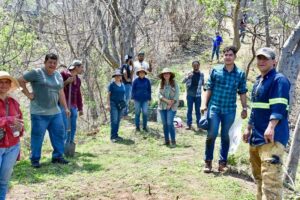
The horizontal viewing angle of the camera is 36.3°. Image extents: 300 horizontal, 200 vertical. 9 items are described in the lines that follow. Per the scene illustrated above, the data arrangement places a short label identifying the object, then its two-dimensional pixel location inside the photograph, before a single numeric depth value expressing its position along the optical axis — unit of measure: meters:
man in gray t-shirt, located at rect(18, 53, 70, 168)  6.85
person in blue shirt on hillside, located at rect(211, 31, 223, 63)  23.62
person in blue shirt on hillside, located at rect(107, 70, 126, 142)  10.02
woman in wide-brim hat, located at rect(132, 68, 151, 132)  10.41
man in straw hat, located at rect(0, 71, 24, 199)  4.91
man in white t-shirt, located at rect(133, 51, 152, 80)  12.15
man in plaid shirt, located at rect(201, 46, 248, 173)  6.55
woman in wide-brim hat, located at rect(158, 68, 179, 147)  9.27
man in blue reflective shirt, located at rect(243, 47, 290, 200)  4.76
